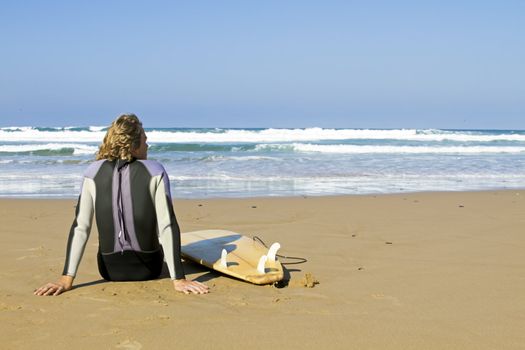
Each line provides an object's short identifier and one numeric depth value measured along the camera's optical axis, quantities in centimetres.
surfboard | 411
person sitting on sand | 395
